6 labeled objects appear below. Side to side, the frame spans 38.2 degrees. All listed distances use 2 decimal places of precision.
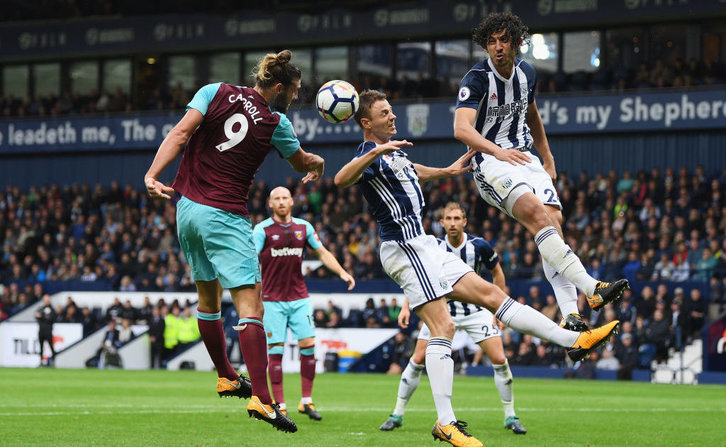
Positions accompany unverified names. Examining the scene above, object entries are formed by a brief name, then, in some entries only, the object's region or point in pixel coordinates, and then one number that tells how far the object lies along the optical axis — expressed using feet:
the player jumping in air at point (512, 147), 26.58
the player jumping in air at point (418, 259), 26.30
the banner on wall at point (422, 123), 97.30
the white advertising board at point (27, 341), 95.71
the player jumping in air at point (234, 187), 24.76
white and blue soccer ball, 27.32
